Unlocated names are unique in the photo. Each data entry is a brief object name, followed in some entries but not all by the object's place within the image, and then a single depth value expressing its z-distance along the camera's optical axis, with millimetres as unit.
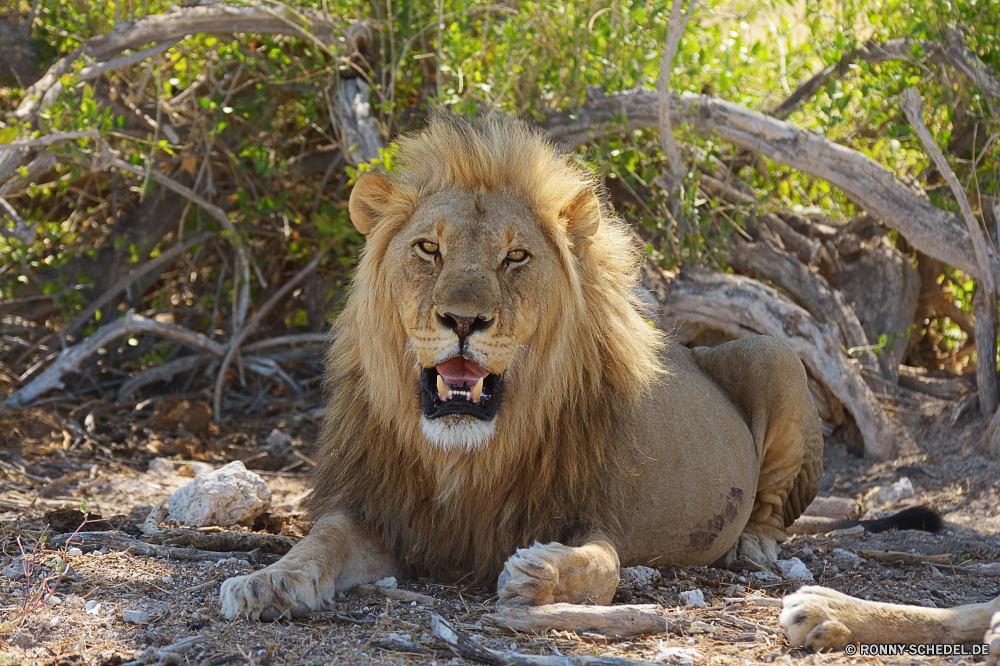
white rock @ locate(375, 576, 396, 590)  6426
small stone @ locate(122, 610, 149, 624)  5559
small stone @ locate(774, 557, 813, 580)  7539
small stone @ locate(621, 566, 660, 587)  6777
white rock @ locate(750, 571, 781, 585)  7426
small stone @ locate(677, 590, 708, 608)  6387
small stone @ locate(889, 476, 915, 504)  10047
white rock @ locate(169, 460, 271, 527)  7930
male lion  5848
